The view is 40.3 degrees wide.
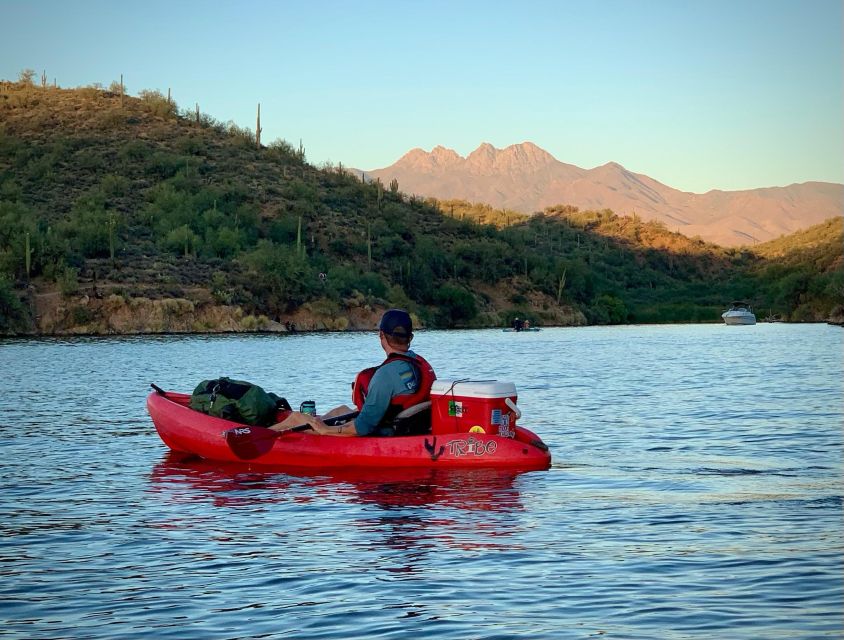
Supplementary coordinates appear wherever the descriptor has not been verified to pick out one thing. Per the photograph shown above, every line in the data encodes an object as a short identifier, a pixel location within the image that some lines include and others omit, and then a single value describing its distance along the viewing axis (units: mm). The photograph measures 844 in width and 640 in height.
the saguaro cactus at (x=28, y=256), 58119
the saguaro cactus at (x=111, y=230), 65544
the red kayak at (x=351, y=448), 12883
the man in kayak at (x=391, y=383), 12945
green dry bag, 14461
